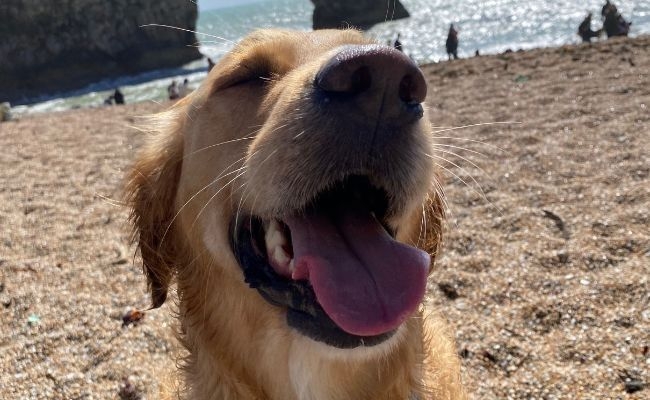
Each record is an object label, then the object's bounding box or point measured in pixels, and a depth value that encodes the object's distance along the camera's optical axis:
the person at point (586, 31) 20.14
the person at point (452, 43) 22.00
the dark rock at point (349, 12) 53.06
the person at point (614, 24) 19.12
